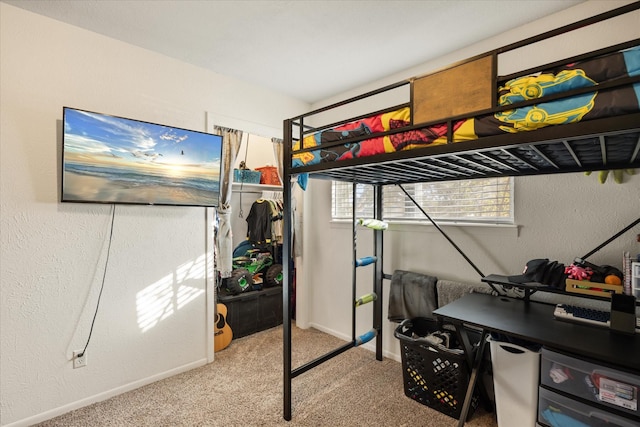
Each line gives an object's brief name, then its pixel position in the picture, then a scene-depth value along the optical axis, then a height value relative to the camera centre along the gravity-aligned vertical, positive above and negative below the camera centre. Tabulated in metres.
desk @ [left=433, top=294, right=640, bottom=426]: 1.19 -0.54
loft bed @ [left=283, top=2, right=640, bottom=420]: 0.92 +0.34
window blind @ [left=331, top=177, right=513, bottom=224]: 2.13 +0.09
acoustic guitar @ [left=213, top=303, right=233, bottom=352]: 2.81 -1.14
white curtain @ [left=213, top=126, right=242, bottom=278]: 2.82 +0.05
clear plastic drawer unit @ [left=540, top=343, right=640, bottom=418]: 1.24 -0.74
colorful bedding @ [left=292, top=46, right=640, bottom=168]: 0.89 +0.36
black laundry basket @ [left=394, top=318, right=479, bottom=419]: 1.87 -1.05
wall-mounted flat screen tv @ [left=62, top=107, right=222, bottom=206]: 1.96 +0.35
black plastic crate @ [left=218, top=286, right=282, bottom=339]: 3.09 -1.06
